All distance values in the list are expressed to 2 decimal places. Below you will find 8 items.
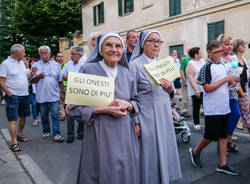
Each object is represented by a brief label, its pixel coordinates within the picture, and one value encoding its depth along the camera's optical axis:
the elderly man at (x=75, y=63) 5.71
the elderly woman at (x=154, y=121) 2.90
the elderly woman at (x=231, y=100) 4.14
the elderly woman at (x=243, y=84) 4.46
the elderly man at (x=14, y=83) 4.81
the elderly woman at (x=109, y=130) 2.22
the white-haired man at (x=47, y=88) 5.48
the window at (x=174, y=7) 13.14
